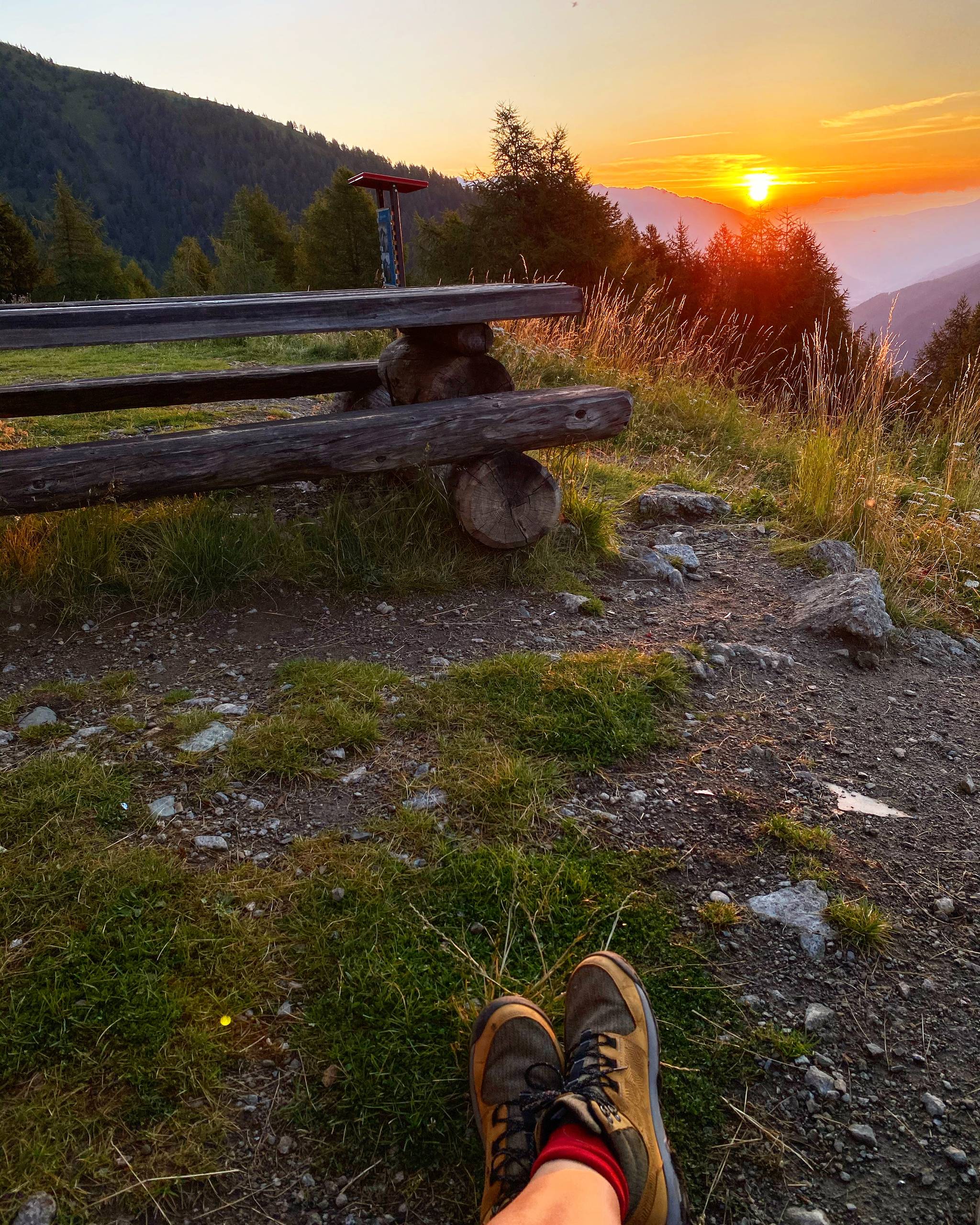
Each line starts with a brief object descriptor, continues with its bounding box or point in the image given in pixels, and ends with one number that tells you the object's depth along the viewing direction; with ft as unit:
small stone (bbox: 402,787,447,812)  7.10
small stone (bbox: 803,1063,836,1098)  4.90
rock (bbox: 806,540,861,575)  13.37
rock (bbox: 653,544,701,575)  13.32
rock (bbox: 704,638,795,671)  10.18
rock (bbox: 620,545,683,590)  12.71
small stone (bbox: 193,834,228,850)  6.56
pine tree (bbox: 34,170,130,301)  134.82
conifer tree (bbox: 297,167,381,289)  127.13
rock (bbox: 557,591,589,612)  11.35
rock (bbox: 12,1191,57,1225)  4.05
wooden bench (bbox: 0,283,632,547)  9.59
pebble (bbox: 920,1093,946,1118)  4.79
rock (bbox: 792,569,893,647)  10.79
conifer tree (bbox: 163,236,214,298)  127.95
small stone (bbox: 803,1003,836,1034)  5.29
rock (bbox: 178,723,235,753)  7.80
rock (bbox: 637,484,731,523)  15.75
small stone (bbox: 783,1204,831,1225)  4.24
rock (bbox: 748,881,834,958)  5.96
